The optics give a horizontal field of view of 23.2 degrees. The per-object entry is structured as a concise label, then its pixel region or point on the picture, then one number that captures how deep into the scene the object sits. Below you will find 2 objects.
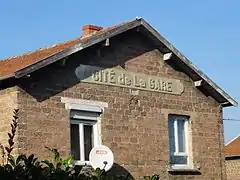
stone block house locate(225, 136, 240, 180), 34.28
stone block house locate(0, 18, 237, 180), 14.25
